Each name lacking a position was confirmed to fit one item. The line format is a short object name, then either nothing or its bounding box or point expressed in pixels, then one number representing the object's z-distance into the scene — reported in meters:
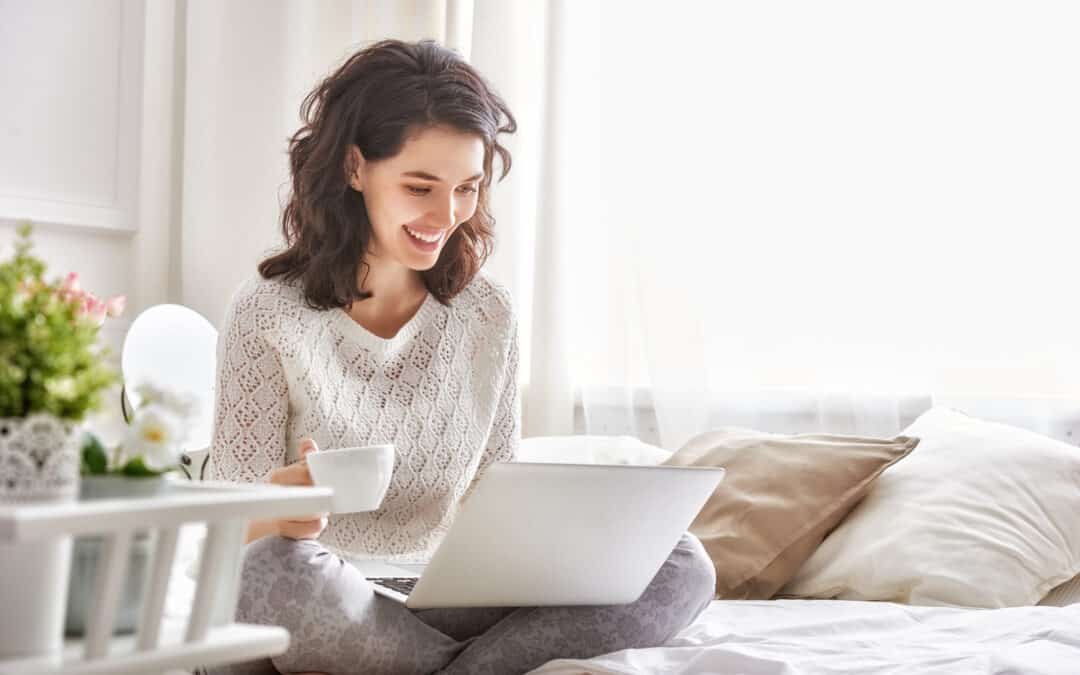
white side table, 2.05
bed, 2.93
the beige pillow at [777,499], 3.73
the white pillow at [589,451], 4.22
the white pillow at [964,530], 3.60
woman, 3.37
